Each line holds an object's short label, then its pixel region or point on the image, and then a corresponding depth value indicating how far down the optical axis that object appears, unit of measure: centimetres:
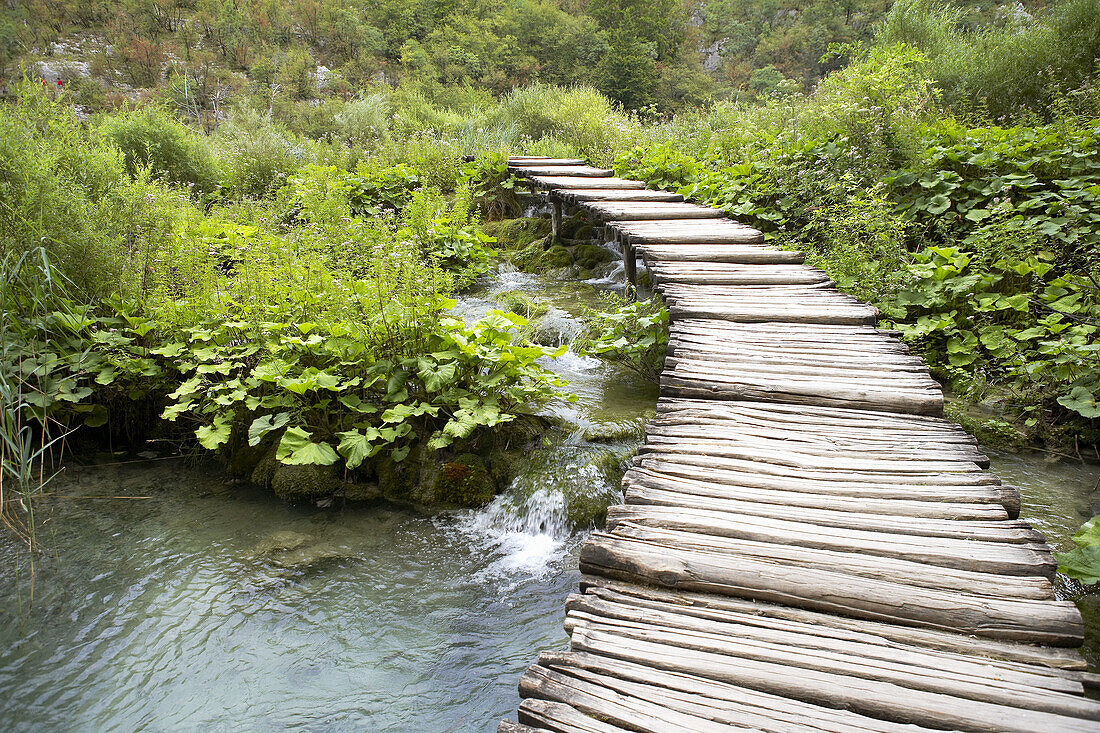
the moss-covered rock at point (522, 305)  646
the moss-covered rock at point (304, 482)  407
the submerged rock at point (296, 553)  349
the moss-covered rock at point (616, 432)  436
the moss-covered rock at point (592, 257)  806
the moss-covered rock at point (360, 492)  408
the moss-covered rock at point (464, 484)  399
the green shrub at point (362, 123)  1208
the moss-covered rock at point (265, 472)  423
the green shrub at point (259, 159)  937
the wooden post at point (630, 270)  611
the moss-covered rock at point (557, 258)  818
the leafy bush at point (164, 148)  798
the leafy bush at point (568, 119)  1014
